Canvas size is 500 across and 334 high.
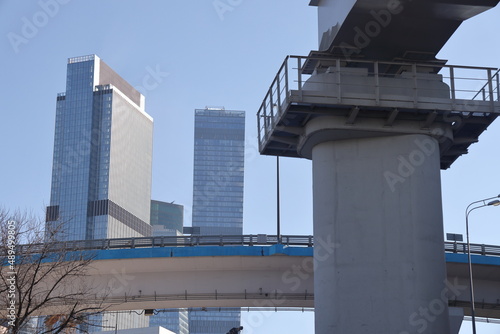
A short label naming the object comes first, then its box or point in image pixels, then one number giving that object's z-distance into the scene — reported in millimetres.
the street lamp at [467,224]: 37162
